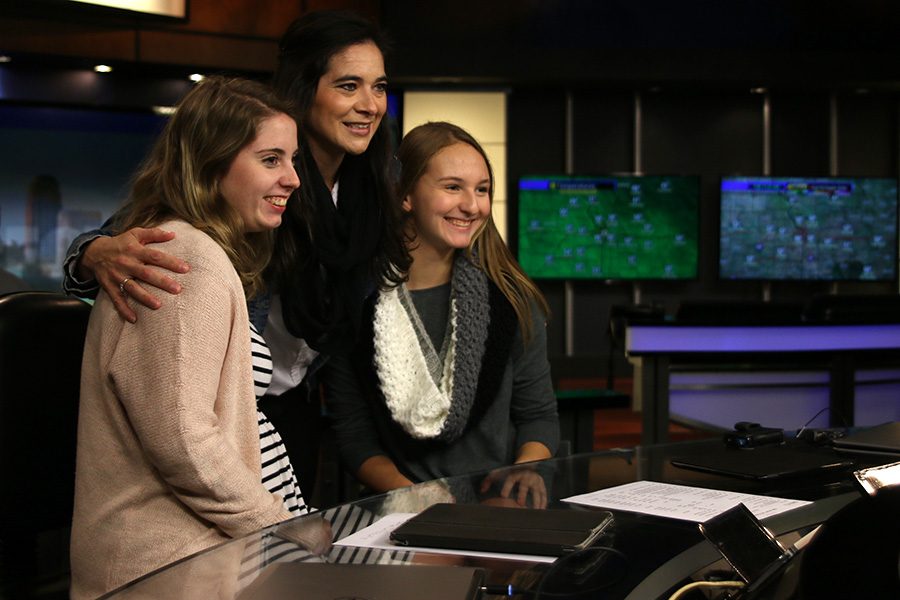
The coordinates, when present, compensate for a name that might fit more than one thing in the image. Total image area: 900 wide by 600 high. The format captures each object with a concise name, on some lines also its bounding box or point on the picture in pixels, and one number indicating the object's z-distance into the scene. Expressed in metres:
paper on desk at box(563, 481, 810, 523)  1.28
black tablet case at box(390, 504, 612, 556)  1.06
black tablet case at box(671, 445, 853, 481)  1.51
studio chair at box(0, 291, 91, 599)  1.60
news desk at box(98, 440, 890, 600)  0.95
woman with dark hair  2.05
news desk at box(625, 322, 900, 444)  4.58
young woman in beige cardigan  1.33
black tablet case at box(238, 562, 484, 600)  0.87
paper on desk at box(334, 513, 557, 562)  1.05
